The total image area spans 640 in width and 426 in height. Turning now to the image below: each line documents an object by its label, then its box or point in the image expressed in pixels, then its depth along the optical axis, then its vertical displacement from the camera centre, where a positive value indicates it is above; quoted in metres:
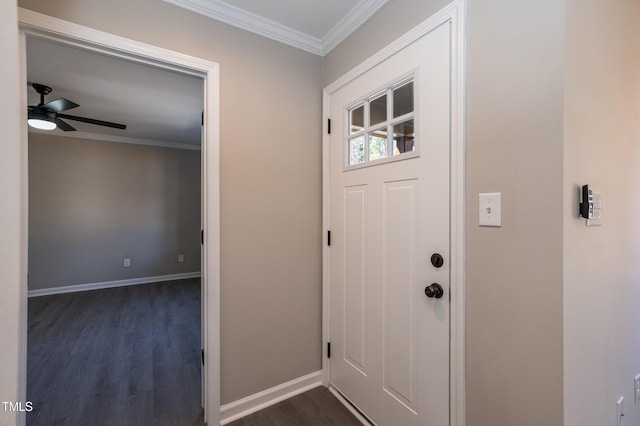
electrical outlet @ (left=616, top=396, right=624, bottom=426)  1.23 -0.93
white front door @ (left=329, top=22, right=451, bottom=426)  1.20 -0.12
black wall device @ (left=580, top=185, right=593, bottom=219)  0.91 +0.03
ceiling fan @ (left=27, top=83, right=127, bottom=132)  2.47 +0.97
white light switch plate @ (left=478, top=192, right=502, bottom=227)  1.00 +0.01
